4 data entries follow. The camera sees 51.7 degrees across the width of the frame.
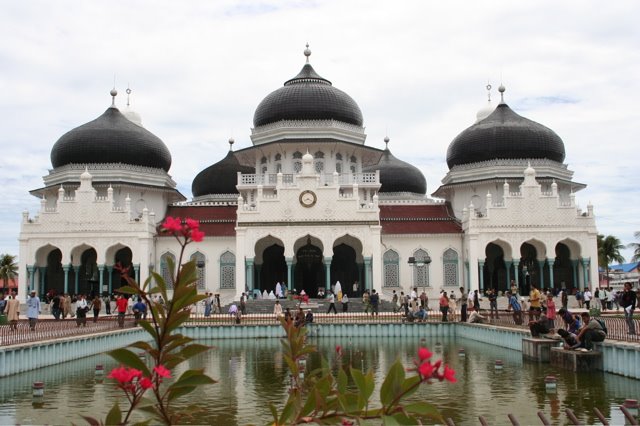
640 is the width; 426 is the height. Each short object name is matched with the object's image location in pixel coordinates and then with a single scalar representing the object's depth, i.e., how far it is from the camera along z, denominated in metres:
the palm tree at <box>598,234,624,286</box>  58.59
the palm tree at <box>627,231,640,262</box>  51.63
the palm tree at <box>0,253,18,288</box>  55.62
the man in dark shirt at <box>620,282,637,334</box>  15.05
